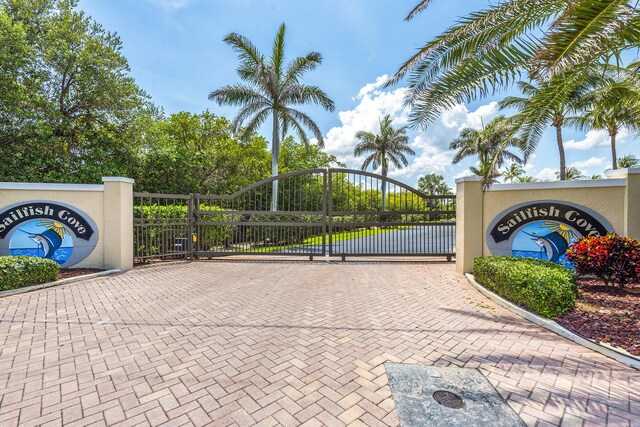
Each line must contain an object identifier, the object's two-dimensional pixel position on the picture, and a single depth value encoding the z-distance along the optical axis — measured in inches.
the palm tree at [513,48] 147.2
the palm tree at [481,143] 1026.7
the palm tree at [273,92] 587.8
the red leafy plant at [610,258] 210.1
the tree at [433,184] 2888.3
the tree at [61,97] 429.7
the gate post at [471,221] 300.5
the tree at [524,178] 1791.3
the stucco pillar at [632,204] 243.4
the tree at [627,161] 1235.9
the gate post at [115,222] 314.0
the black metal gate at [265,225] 366.3
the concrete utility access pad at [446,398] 93.0
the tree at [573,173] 1592.0
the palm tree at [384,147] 1238.6
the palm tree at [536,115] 213.3
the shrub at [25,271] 229.1
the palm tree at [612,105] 307.4
